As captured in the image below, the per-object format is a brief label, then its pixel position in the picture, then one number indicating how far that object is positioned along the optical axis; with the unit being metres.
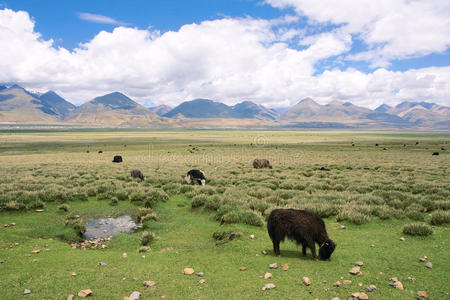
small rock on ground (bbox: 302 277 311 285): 5.77
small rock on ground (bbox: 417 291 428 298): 5.22
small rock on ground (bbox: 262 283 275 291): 5.66
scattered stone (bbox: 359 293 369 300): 5.17
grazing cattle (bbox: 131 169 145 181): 21.84
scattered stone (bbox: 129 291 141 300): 5.35
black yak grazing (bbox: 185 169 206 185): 19.57
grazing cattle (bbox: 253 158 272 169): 30.14
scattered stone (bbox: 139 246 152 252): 8.22
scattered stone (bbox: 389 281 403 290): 5.54
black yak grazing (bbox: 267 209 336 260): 7.11
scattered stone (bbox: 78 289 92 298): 5.40
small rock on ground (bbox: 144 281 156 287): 5.87
